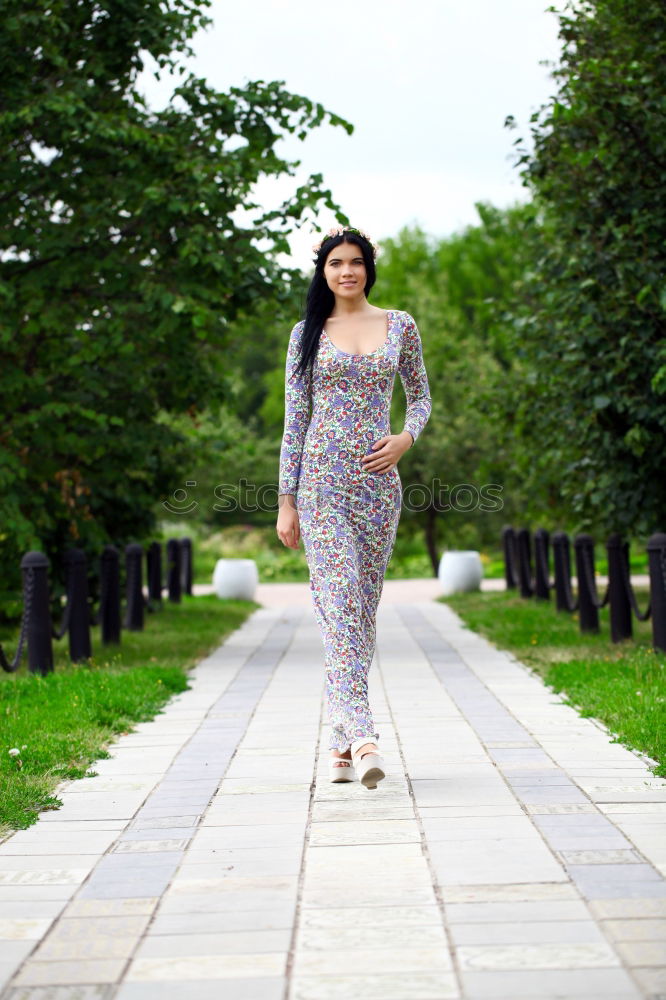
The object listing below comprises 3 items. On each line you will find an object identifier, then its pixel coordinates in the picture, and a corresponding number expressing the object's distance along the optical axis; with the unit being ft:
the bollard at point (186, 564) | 69.05
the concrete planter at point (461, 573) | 68.59
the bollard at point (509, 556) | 64.23
